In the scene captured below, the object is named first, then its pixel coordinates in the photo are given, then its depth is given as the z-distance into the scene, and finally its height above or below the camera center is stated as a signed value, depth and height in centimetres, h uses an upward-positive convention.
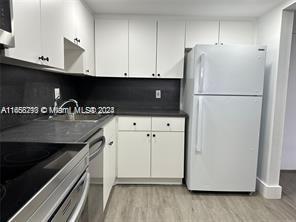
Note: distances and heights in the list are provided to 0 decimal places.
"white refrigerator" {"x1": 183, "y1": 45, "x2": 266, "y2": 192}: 237 -25
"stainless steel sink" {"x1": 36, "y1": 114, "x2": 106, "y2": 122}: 227 -28
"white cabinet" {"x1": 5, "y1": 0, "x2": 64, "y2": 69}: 116 +38
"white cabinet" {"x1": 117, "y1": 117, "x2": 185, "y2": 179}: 267 -71
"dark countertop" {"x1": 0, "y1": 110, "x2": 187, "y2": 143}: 128 -28
